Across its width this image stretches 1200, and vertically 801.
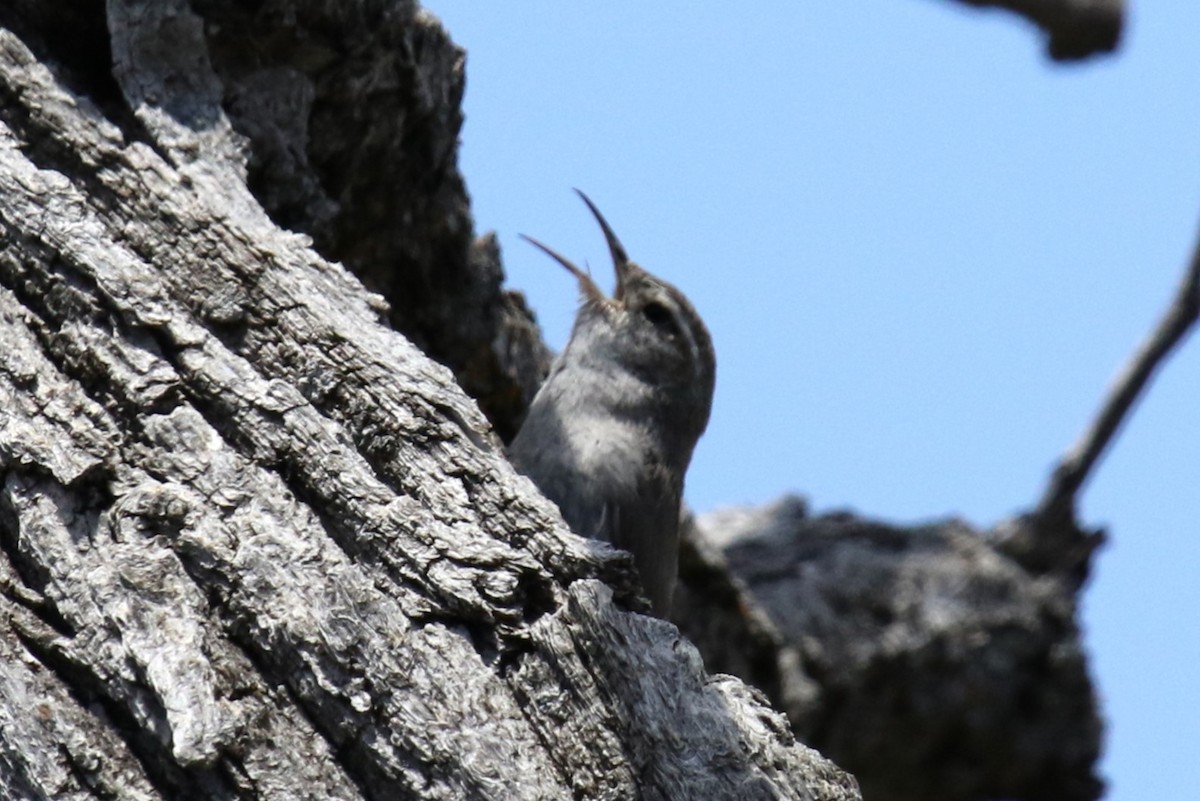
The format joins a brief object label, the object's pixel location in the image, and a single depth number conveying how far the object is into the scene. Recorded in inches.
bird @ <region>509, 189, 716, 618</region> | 396.2
